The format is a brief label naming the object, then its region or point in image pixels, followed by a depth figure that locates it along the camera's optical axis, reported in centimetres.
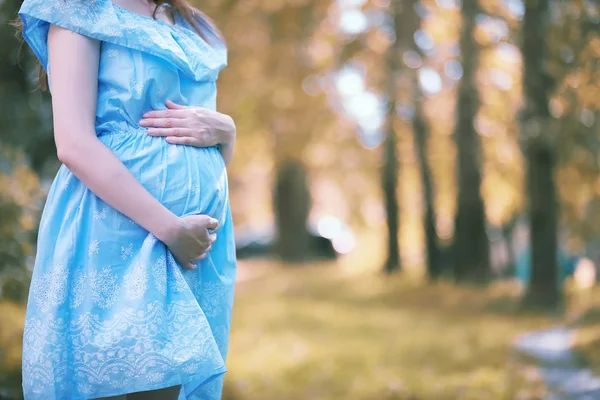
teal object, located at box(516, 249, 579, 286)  1003
